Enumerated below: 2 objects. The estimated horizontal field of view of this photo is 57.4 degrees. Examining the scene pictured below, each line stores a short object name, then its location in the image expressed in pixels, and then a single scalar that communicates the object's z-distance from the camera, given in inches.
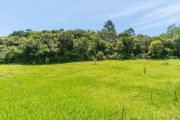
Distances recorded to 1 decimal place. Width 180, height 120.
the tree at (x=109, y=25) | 5506.9
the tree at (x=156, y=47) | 2544.3
